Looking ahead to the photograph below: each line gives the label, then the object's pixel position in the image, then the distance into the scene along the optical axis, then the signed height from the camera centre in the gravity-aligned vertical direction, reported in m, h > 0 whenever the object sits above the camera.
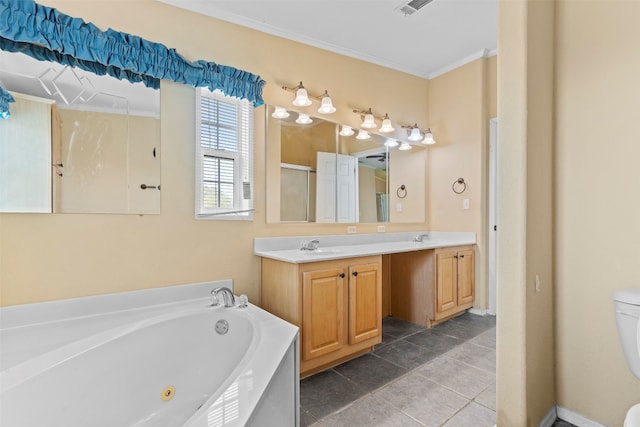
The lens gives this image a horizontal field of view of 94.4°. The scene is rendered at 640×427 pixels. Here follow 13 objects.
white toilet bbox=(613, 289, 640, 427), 1.27 -0.48
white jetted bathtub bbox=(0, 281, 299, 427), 1.13 -0.67
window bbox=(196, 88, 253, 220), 2.12 +0.42
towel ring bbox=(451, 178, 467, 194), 3.34 +0.31
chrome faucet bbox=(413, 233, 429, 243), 3.29 -0.27
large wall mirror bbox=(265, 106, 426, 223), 2.50 +0.39
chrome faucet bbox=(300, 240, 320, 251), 2.47 -0.27
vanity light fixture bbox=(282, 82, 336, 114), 2.47 +0.98
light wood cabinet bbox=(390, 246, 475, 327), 2.89 -0.73
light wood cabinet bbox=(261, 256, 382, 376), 1.93 -0.64
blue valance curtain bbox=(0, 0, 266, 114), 1.50 +0.95
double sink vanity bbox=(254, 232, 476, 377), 1.96 -0.59
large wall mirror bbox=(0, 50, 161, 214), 1.57 +0.42
